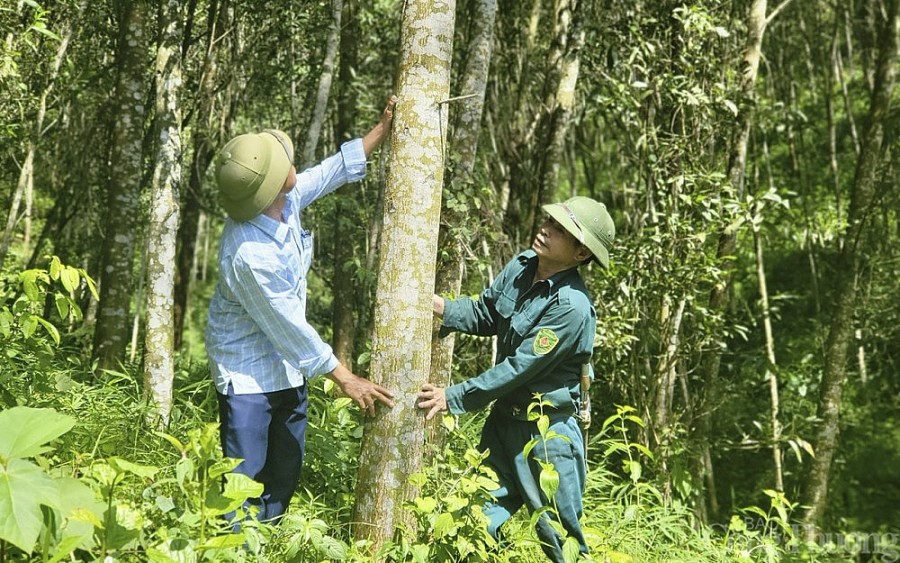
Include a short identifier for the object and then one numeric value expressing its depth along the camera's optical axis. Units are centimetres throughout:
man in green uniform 312
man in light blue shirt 293
